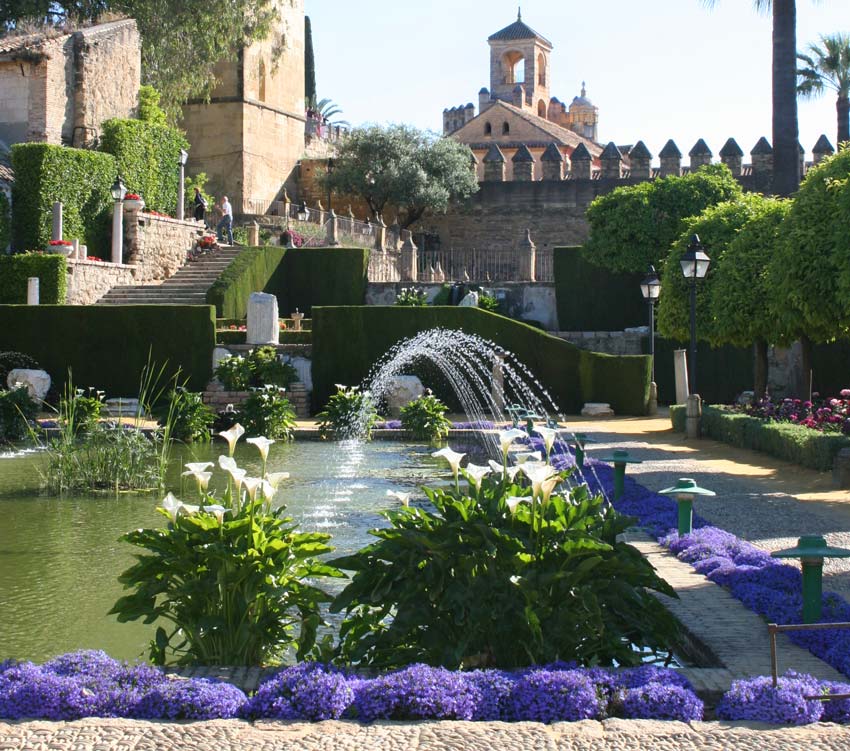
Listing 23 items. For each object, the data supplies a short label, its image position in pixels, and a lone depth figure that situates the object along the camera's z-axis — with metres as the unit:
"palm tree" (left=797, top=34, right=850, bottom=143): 39.81
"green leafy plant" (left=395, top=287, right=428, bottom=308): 31.12
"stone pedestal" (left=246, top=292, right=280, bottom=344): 24.11
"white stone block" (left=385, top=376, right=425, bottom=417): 22.45
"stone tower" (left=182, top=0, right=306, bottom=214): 44.09
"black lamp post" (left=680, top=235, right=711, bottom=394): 17.31
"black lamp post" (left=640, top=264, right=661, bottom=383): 24.09
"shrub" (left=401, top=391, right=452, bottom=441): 18.28
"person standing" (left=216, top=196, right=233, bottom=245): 35.72
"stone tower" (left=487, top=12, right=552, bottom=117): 89.00
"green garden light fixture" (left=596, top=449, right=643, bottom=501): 11.17
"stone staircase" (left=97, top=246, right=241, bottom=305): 29.34
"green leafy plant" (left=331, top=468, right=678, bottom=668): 5.12
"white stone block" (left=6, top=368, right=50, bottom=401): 21.97
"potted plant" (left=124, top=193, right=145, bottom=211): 31.47
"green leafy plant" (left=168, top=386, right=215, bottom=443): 17.55
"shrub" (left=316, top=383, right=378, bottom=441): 18.73
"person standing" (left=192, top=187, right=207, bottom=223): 36.97
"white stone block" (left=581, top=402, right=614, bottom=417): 23.56
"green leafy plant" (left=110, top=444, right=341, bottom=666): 5.23
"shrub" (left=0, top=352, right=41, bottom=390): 22.83
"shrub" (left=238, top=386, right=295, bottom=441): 18.33
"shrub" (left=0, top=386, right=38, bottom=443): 17.16
